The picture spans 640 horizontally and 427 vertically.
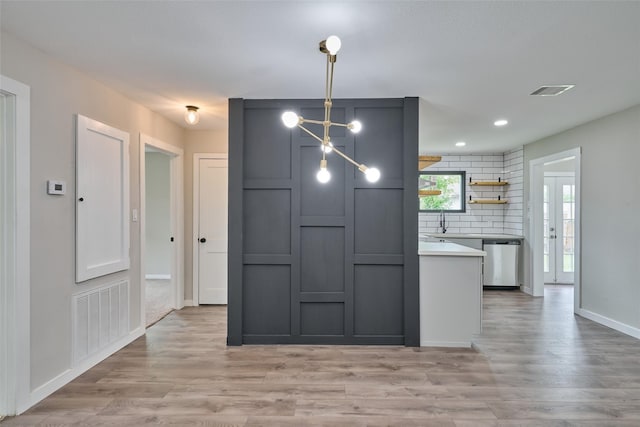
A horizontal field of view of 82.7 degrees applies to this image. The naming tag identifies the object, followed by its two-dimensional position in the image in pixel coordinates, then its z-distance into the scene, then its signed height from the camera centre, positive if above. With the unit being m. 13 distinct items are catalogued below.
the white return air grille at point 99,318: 2.87 -0.93
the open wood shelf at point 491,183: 6.45 +0.52
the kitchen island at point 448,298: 3.53 -0.84
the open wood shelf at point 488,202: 6.43 +0.18
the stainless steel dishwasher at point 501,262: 6.00 -0.83
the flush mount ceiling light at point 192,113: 3.86 +1.05
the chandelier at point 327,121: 1.69 +0.51
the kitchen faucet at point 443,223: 6.60 -0.20
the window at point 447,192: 6.68 +0.37
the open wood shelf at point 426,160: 4.37 +0.62
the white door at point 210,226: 5.02 -0.21
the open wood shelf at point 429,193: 6.02 +0.32
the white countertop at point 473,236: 5.99 -0.40
